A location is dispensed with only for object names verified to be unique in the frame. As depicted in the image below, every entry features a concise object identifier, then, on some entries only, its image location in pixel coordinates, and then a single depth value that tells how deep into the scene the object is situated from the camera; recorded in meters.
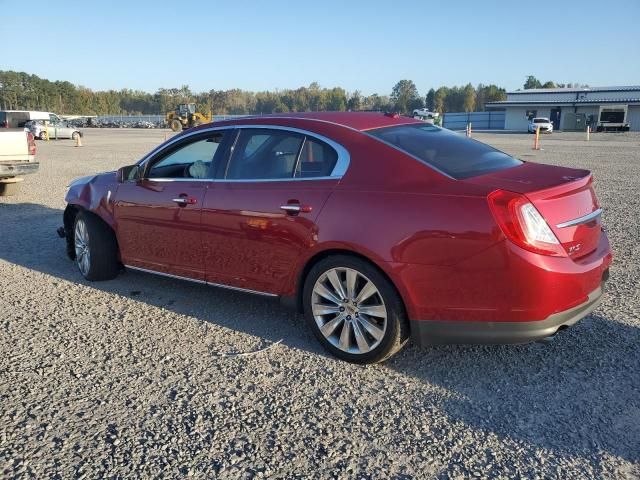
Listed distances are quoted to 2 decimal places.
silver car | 37.97
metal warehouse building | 56.56
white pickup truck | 10.92
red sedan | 3.24
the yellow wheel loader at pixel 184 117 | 49.12
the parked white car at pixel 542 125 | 50.91
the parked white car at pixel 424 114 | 54.74
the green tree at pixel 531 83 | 132.12
